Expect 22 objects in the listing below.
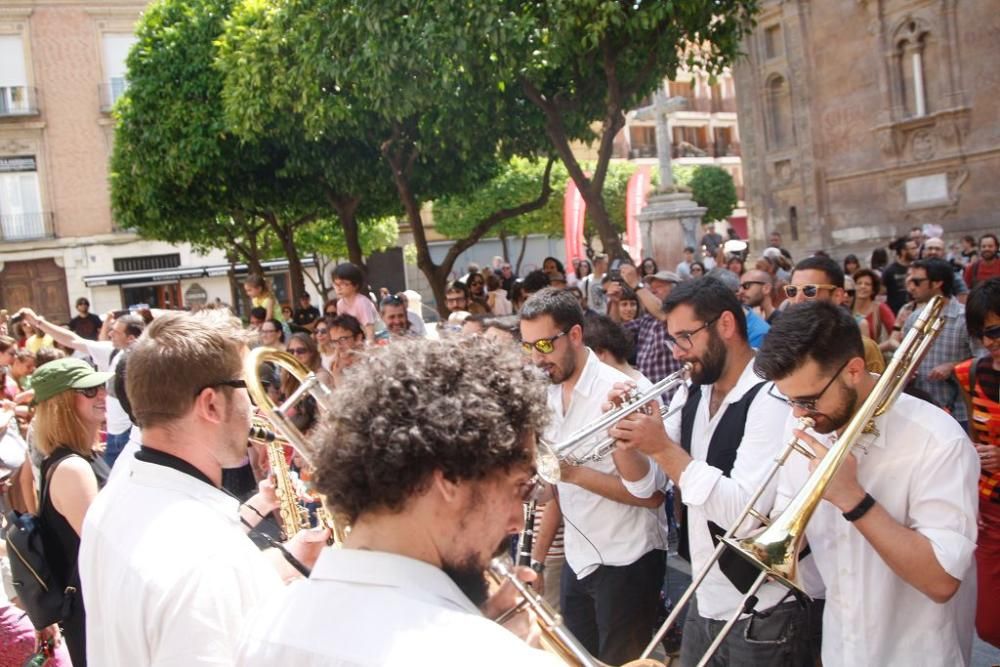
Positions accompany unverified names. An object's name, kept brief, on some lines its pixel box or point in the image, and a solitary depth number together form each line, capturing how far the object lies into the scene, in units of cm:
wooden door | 3250
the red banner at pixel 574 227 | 2087
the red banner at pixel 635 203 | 1973
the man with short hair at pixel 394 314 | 818
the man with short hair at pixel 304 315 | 1401
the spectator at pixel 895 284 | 1038
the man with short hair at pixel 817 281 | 585
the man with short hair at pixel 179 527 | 205
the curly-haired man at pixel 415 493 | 144
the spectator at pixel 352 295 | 940
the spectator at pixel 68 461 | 353
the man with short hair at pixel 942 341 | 584
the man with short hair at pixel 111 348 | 704
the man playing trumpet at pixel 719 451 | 313
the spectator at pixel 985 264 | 1006
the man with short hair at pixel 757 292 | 734
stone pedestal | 1653
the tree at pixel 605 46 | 855
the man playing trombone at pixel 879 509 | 254
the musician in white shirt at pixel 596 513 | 385
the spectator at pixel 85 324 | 1576
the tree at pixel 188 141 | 1480
